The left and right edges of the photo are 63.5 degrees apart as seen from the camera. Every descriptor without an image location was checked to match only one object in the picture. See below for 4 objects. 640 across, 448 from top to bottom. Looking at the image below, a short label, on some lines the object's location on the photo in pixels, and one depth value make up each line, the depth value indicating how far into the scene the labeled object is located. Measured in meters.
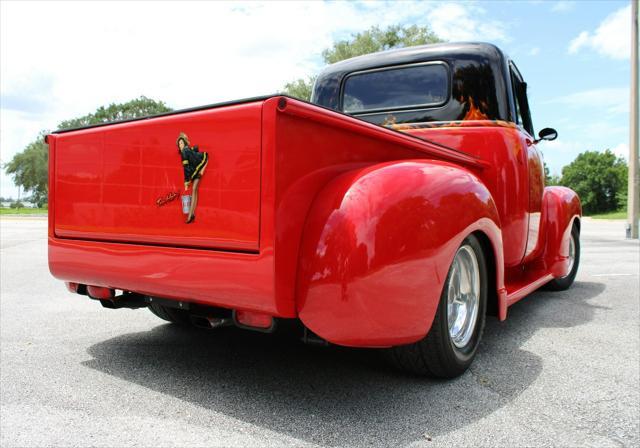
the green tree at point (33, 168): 54.44
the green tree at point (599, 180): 66.62
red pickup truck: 2.09
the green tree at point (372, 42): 29.62
